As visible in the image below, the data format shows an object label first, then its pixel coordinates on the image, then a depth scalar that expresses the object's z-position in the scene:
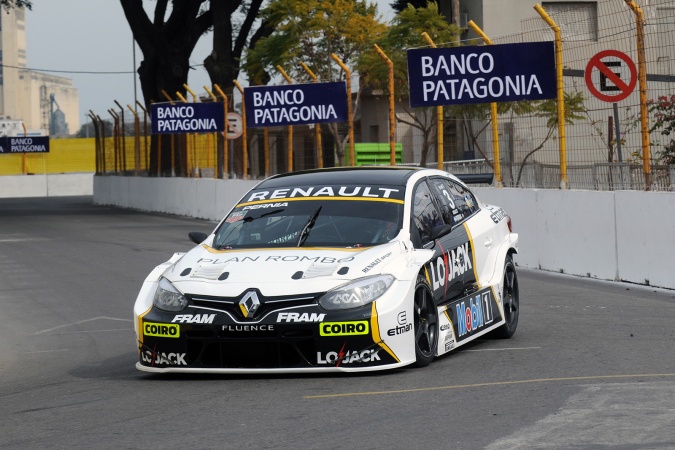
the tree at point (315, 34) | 45.00
